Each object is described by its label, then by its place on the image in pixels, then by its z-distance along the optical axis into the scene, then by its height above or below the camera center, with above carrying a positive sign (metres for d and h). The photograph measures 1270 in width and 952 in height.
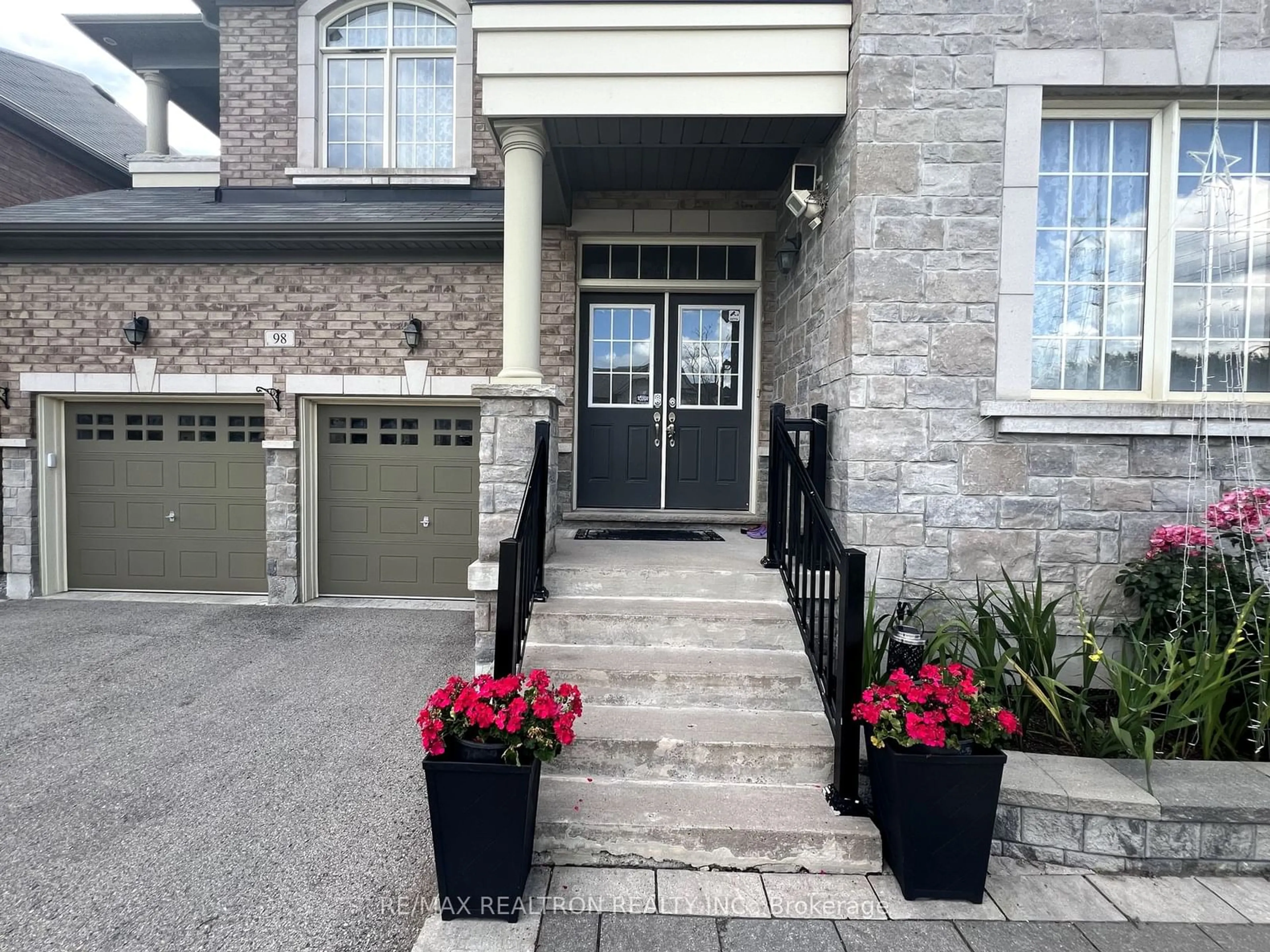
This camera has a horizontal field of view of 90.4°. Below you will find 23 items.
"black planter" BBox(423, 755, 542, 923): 1.97 -1.23
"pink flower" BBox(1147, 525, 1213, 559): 2.98 -0.41
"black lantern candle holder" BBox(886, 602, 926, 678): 2.63 -0.85
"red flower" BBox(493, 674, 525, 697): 2.08 -0.81
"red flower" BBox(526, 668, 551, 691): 2.15 -0.81
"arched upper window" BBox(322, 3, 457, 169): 6.46 +3.57
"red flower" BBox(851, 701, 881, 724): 2.16 -0.91
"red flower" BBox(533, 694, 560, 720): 2.04 -0.86
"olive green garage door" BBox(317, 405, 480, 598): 5.89 -0.53
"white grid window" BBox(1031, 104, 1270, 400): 3.25 +1.02
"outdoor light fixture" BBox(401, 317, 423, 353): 5.57 +0.97
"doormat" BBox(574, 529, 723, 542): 4.46 -0.65
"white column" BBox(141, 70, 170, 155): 7.44 +3.87
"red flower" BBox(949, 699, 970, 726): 2.07 -0.87
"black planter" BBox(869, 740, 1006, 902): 2.06 -1.21
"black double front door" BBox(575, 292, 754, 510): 5.20 +0.33
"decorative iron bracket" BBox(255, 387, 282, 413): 5.67 +0.41
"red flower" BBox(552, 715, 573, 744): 2.05 -0.93
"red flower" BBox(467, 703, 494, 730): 2.00 -0.87
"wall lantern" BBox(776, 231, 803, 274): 4.39 +1.37
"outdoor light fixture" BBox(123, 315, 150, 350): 5.60 +0.96
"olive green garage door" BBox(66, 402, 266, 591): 5.95 -0.51
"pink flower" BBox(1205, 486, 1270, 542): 2.87 -0.27
